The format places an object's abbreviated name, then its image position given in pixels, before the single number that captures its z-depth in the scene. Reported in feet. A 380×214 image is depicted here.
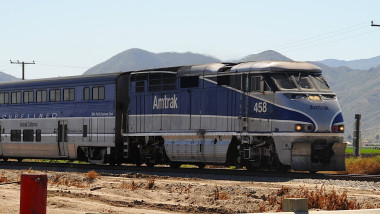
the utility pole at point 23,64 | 291.38
